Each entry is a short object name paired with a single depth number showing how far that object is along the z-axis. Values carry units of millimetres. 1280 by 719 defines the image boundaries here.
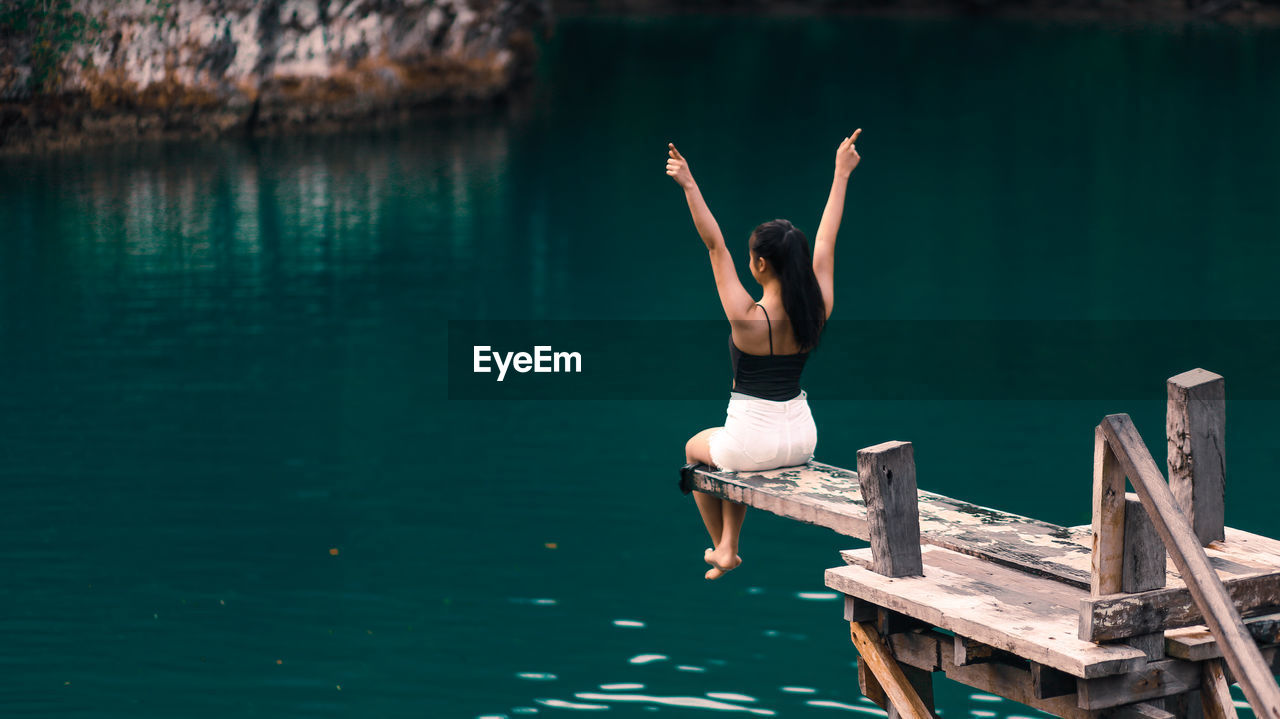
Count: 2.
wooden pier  7344
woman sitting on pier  9359
